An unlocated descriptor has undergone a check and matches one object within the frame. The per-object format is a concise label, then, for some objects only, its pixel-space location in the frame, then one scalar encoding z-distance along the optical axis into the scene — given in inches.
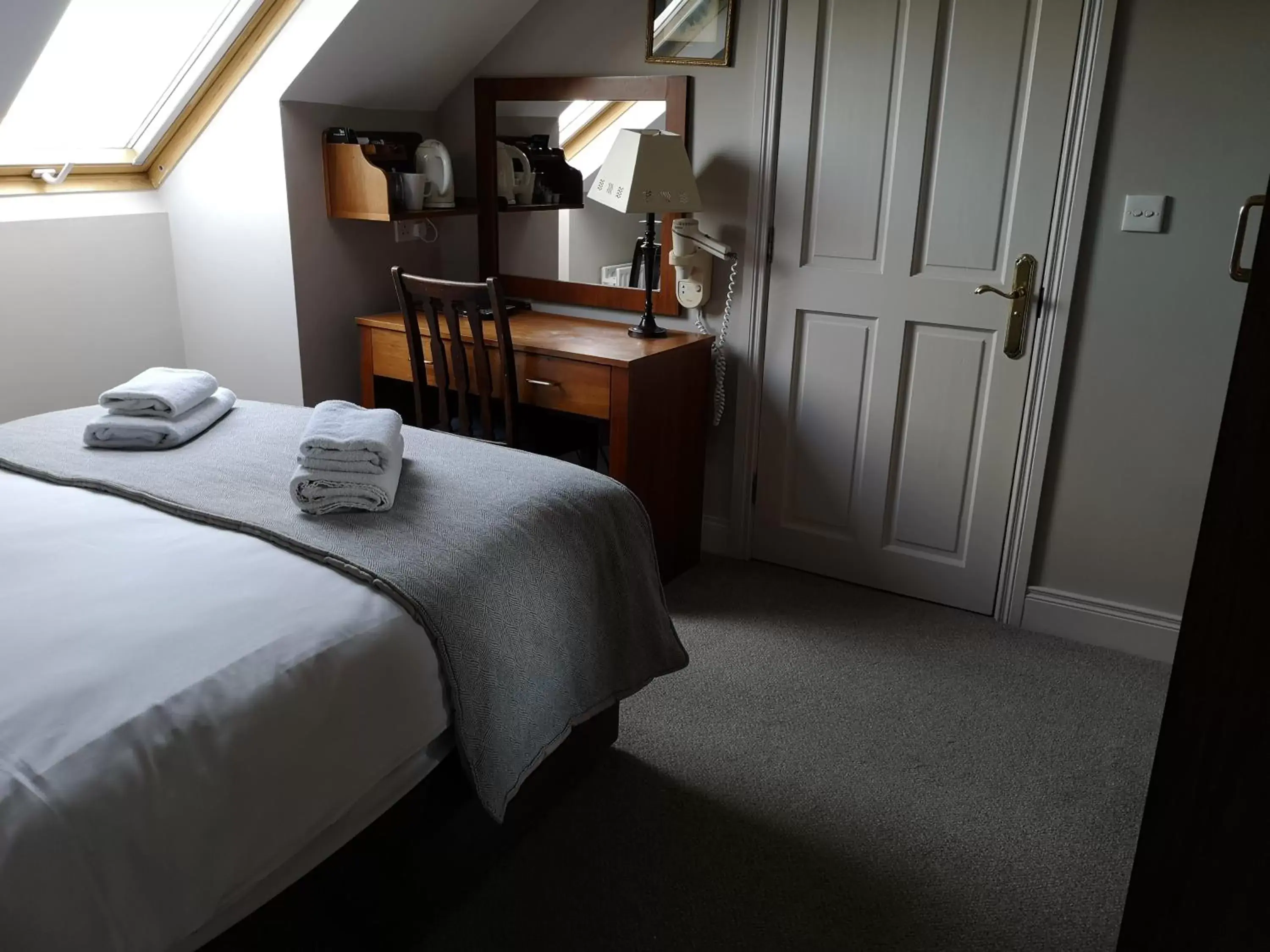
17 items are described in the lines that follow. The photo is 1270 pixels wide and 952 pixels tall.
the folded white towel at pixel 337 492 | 67.6
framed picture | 115.3
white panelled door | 103.7
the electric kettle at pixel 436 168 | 129.1
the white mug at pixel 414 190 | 126.9
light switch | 97.2
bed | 42.5
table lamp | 112.0
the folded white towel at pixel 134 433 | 79.5
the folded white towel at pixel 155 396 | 81.3
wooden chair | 110.7
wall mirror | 125.5
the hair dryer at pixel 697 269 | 121.1
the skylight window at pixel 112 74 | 112.0
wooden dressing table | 112.5
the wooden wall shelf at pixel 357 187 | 122.6
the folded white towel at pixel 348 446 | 68.4
